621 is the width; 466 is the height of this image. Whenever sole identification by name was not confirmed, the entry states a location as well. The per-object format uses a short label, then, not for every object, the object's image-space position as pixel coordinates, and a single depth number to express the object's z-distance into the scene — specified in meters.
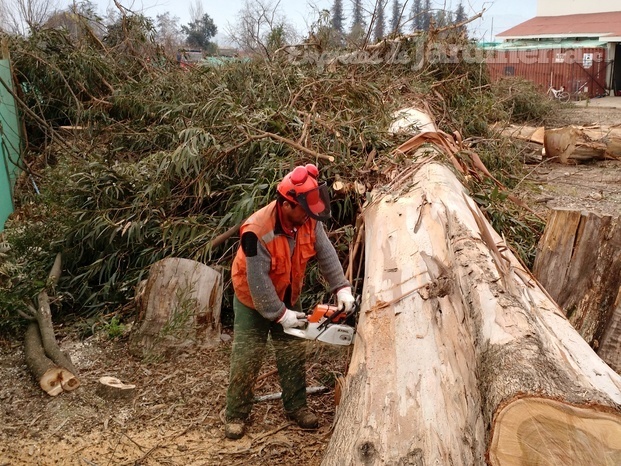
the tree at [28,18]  9.12
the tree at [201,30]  21.66
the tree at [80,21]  8.95
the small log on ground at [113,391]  3.73
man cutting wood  2.99
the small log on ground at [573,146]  9.34
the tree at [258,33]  7.83
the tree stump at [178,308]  4.23
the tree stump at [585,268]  3.68
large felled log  1.80
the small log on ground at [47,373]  3.79
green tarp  6.84
